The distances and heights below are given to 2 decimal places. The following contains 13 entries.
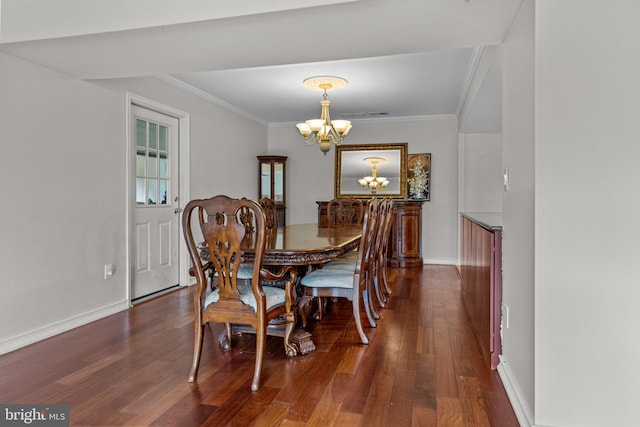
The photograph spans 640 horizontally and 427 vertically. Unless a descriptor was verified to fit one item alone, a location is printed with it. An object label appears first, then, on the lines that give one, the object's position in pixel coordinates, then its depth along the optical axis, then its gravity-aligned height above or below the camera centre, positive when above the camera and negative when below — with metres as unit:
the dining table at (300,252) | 2.51 -0.28
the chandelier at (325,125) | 4.24 +0.86
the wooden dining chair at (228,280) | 2.12 -0.40
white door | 4.18 +0.04
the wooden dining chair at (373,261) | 3.19 -0.46
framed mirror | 6.61 +0.61
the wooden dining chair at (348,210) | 5.31 -0.03
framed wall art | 6.49 +0.51
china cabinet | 6.63 +0.50
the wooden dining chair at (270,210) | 4.75 -0.03
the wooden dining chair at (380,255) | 3.48 -0.43
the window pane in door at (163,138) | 4.54 +0.76
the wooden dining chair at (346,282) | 2.85 -0.51
